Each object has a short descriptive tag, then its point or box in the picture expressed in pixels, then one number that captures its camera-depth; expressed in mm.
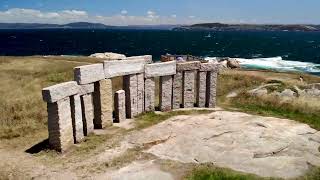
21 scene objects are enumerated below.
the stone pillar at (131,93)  14440
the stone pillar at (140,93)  14762
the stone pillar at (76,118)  12285
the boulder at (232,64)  35974
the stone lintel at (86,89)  12603
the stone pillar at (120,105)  14145
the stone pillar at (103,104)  13500
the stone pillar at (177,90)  15637
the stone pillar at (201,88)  16097
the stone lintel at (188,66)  15572
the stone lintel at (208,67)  15968
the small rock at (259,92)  18895
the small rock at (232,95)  19099
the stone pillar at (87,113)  12865
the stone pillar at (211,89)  16134
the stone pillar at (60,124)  11465
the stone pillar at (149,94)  15140
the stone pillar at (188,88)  15793
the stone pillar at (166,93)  15397
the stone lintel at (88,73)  12555
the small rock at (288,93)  18937
